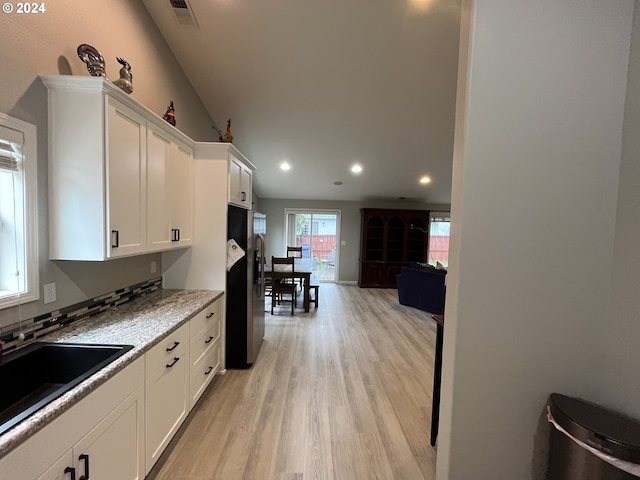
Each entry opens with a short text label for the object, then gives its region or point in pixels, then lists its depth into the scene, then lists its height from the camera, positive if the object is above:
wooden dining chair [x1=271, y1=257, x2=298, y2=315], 4.96 -0.88
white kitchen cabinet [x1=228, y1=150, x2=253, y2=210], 2.95 +0.53
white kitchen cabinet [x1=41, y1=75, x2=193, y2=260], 1.62 +0.32
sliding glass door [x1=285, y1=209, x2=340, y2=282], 8.16 -0.19
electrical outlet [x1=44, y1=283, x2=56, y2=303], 1.64 -0.42
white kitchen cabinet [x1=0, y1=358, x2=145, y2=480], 0.94 -0.85
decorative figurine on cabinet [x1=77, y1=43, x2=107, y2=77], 1.71 +0.99
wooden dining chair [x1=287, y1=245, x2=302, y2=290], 6.90 -0.61
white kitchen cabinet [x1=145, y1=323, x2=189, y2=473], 1.62 -1.04
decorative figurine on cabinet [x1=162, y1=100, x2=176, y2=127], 2.57 +0.98
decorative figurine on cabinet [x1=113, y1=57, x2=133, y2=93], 1.92 +0.97
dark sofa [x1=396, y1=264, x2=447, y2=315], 5.11 -1.01
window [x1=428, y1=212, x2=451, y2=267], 8.05 -0.07
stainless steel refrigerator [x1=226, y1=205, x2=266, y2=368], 3.02 -0.75
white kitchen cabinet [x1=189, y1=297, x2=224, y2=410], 2.21 -1.05
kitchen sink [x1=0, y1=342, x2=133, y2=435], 1.32 -0.74
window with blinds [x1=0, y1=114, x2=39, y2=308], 1.44 +0.04
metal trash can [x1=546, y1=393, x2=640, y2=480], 1.02 -0.77
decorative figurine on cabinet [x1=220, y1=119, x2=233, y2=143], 3.14 +0.98
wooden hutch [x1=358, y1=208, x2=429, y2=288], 7.58 -0.27
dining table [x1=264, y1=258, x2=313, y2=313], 5.02 -0.78
